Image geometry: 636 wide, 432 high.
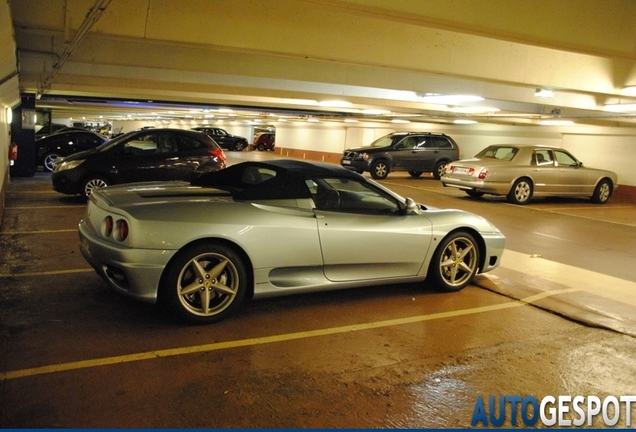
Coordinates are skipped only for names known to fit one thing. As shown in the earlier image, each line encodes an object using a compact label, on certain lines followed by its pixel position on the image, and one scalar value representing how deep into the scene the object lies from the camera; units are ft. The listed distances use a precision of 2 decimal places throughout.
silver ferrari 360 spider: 14.94
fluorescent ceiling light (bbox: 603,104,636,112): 39.78
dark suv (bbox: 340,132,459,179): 67.97
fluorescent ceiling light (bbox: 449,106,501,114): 50.16
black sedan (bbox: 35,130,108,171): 58.95
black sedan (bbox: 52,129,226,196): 36.35
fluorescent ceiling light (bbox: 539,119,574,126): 59.88
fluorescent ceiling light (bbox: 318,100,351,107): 50.94
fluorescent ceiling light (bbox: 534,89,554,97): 37.65
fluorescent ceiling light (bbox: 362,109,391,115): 63.90
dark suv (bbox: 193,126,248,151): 128.16
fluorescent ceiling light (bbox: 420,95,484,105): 42.94
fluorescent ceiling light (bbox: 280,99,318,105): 52.54
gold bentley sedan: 48.52
